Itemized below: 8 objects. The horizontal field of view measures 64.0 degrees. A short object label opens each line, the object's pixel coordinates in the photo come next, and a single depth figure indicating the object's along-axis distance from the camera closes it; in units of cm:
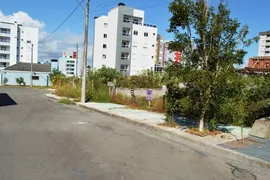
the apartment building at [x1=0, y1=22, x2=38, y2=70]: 6881
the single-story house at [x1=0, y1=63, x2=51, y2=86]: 4447
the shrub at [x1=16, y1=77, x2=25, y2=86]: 4380
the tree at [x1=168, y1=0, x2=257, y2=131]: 673
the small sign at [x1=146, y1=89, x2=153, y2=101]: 1262
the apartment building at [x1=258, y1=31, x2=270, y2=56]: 9128
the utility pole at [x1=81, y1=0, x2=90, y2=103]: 1553
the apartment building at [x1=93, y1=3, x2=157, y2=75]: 5258
